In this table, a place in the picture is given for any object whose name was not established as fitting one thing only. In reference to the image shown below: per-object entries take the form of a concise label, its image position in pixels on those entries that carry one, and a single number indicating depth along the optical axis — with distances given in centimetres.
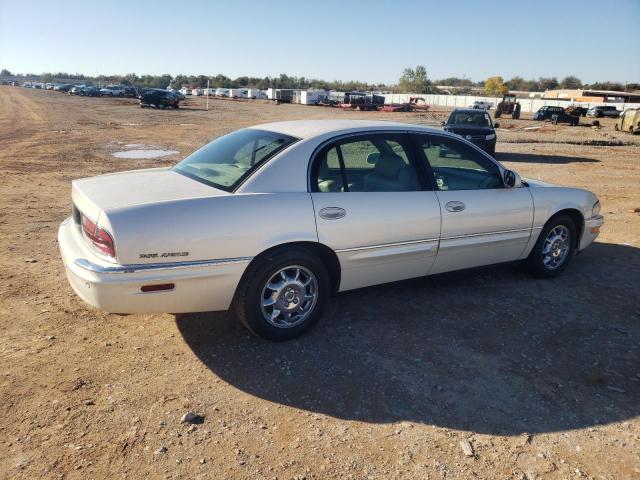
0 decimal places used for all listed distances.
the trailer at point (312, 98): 6462
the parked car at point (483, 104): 6208
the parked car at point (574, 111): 4356
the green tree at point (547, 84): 13800
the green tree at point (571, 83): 12959
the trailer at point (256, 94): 8075
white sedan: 335
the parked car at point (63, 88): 8659
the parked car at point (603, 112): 5131
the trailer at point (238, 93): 8300
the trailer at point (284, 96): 7238
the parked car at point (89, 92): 6719
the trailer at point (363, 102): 5666
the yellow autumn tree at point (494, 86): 11528
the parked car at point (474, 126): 1503
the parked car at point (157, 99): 4450
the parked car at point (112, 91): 6719
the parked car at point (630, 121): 2900
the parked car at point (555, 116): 3909
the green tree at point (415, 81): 12119
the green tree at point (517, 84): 14212
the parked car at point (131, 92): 6846
